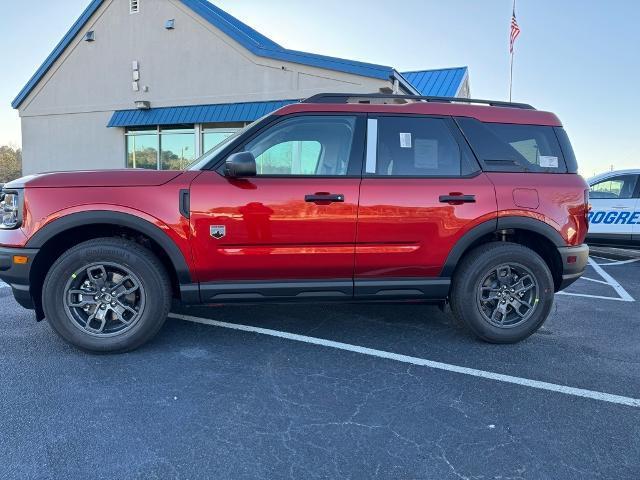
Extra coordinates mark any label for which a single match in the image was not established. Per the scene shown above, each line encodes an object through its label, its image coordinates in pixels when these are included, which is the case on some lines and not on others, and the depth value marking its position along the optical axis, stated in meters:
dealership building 13.14
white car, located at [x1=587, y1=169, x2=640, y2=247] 8.53
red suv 3.34
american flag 21.80
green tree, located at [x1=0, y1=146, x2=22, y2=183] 55.32
